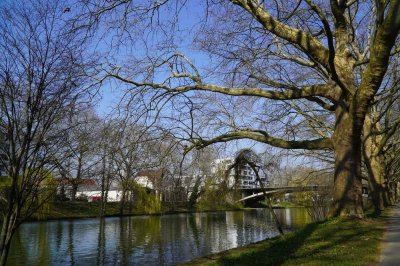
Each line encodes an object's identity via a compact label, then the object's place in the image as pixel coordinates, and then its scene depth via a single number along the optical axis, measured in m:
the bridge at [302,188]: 28.49
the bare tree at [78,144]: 8.53
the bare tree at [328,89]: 11.02
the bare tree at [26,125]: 7.76
